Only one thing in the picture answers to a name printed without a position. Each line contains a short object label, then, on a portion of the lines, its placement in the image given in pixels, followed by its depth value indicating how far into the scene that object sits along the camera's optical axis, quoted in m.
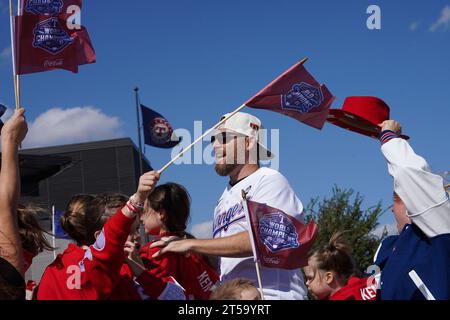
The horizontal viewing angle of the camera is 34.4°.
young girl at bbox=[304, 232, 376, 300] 6.07
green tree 23.86
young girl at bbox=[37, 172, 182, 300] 3.66
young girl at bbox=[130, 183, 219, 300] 4.89
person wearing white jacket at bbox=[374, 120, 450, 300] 3.57
